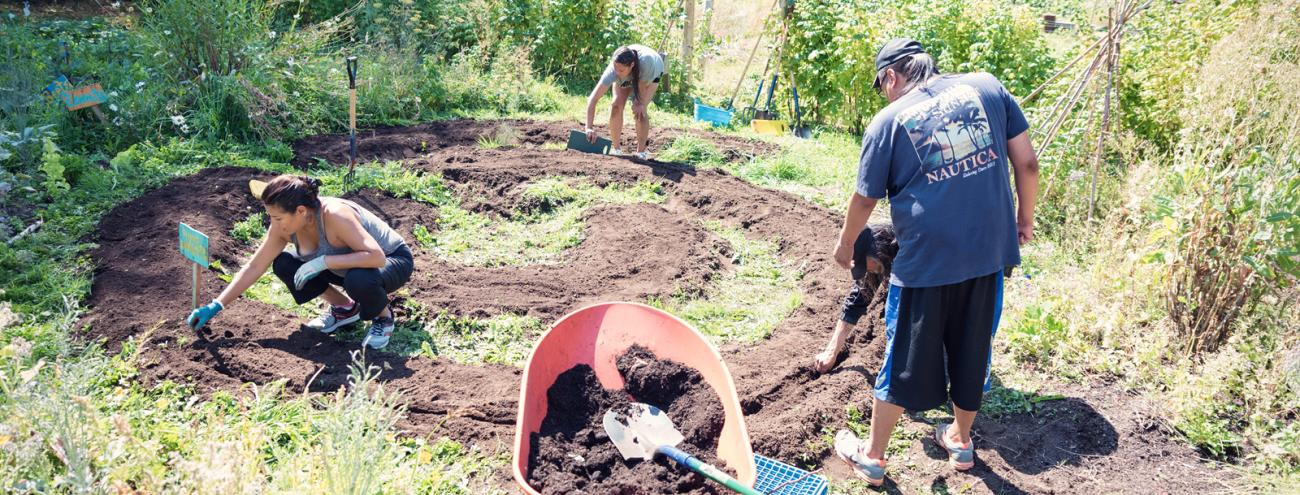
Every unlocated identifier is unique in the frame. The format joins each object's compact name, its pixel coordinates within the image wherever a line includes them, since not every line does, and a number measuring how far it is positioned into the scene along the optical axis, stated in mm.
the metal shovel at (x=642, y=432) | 3533
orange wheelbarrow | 3562
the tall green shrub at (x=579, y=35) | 11391
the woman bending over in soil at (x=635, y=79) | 7945
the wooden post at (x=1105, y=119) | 5840
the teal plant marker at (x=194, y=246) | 4344
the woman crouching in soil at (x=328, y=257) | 4270
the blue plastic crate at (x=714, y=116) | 10148
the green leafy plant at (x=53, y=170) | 6094
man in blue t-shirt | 3129
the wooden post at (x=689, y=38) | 11336
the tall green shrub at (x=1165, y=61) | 6906
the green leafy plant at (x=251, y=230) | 5938
